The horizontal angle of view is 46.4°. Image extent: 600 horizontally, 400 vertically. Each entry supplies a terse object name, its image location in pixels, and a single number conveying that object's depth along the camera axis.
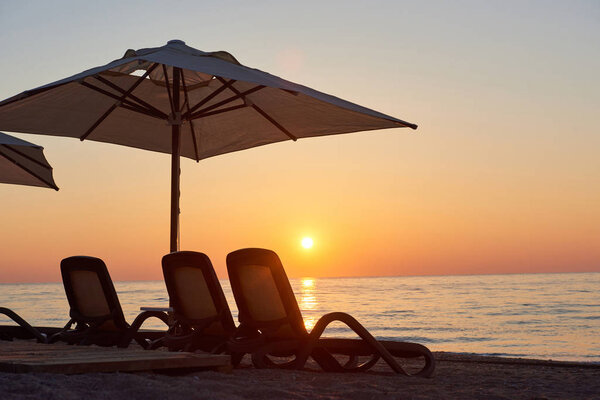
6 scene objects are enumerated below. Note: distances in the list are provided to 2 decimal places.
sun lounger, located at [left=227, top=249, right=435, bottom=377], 5.22
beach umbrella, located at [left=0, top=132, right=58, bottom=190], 8.05
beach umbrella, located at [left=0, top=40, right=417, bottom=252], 6.13
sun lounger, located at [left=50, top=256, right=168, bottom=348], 6.37
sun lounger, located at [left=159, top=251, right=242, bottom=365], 5.56
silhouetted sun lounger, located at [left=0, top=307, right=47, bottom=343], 7.23
